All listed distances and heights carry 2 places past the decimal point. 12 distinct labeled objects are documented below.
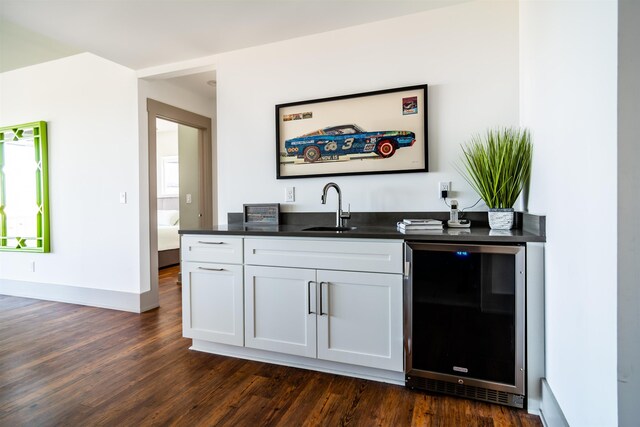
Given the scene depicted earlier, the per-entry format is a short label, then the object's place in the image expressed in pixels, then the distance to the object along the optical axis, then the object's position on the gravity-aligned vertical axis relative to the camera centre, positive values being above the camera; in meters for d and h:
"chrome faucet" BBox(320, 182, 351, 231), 2.35 -0.02
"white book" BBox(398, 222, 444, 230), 1.89 -0.13
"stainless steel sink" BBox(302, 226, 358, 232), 2.37 -0.17
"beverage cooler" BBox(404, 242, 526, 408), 1.62 -0.59
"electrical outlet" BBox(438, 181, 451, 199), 2.21 +0.13
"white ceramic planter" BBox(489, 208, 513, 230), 1.87 -0.08
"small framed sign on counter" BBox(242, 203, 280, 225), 2.65 -0.07
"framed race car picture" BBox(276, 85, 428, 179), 2.28 +0.52
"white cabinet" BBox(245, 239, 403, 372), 1.82 -0.56
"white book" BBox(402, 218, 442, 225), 1.91 -0.10
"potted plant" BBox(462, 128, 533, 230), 1.87 +0.18
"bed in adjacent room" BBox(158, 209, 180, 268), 5.22 -0.63
